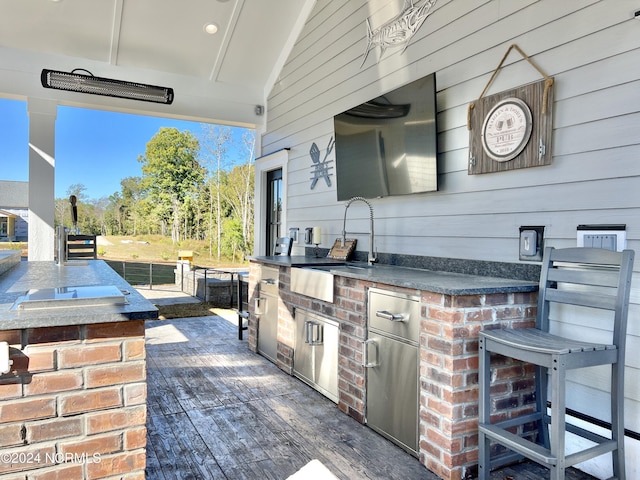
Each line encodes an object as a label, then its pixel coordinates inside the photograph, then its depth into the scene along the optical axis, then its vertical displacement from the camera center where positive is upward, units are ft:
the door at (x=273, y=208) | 19.06 +1.26
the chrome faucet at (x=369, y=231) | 11.50 +0.18
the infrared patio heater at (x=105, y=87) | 13.30 +4.68
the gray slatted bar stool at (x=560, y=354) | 5.64 -1.52
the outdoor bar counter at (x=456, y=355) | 6.73 -1.79
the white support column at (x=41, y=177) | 16.25 +2.12
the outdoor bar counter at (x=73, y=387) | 3.84 -1.37
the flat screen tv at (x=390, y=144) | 9.66 +2.30
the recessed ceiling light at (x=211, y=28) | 16.15 +7.57
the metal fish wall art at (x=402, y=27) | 10.43 +5.32
